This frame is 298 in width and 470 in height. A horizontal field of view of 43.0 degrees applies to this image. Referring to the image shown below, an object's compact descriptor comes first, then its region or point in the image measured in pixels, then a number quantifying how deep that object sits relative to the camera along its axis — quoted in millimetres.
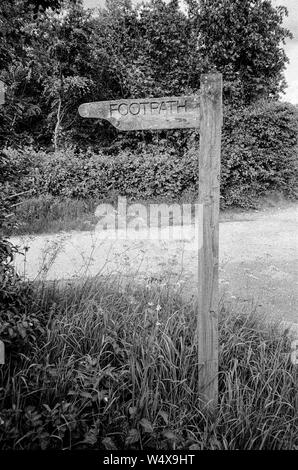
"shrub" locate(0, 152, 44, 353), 2267
